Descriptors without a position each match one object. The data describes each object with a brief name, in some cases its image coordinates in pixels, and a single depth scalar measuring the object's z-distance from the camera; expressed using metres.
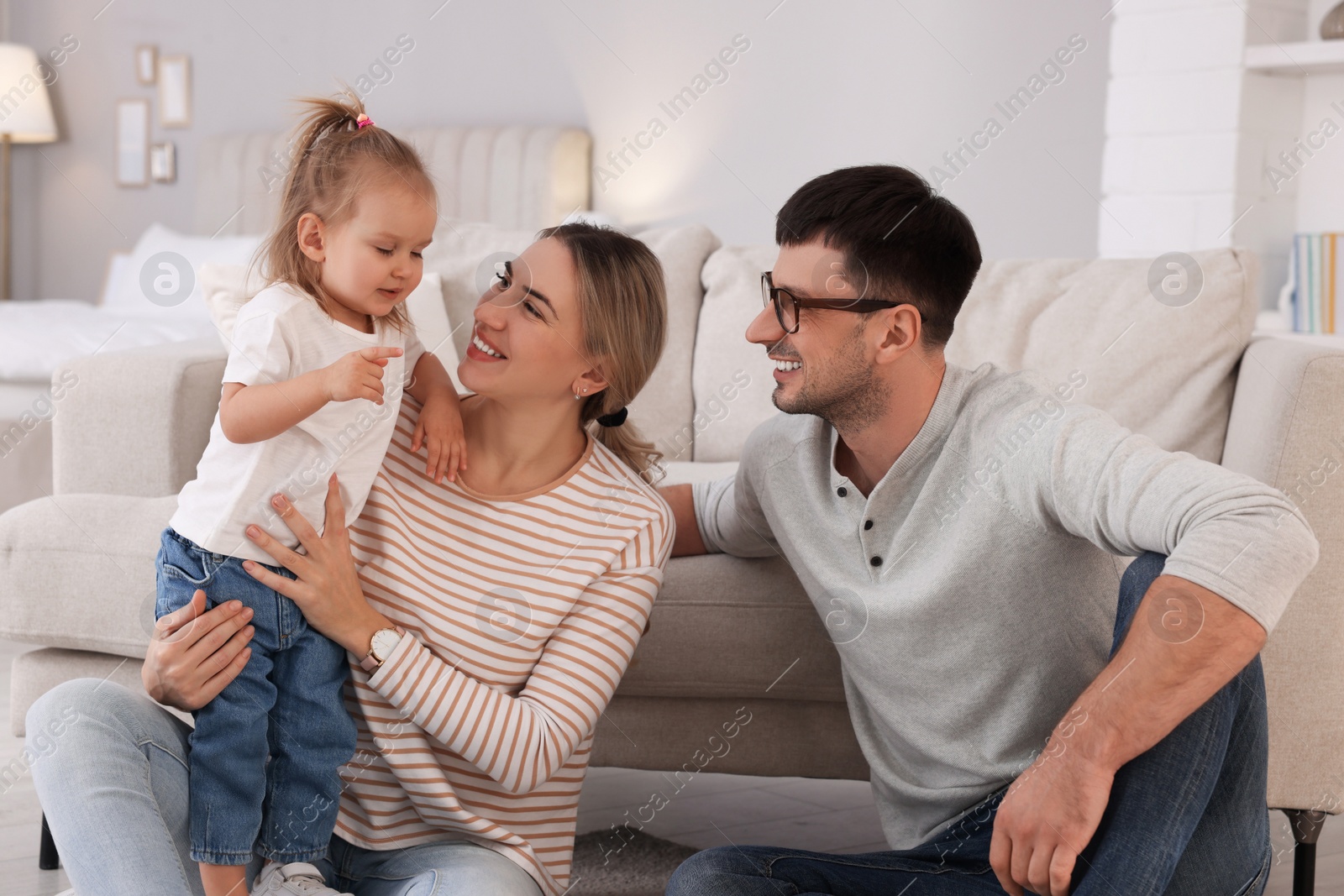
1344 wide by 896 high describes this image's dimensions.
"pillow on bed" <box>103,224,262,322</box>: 4.33
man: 1.02
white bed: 3.29
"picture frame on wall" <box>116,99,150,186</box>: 5.62
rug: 1.64
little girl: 1.17
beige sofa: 1.47
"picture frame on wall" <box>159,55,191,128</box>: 5.39
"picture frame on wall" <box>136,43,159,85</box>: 5.51
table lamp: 5.50
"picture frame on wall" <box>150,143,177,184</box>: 5.49
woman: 1.16
